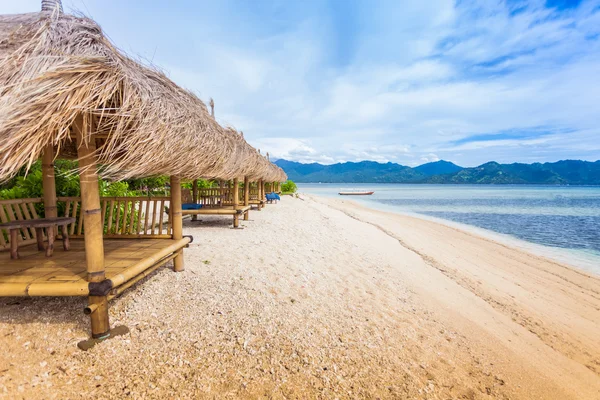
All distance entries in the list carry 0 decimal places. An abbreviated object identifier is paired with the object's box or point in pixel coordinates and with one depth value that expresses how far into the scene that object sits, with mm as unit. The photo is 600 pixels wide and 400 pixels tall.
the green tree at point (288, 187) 29984
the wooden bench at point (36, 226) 3009
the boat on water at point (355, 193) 47566
